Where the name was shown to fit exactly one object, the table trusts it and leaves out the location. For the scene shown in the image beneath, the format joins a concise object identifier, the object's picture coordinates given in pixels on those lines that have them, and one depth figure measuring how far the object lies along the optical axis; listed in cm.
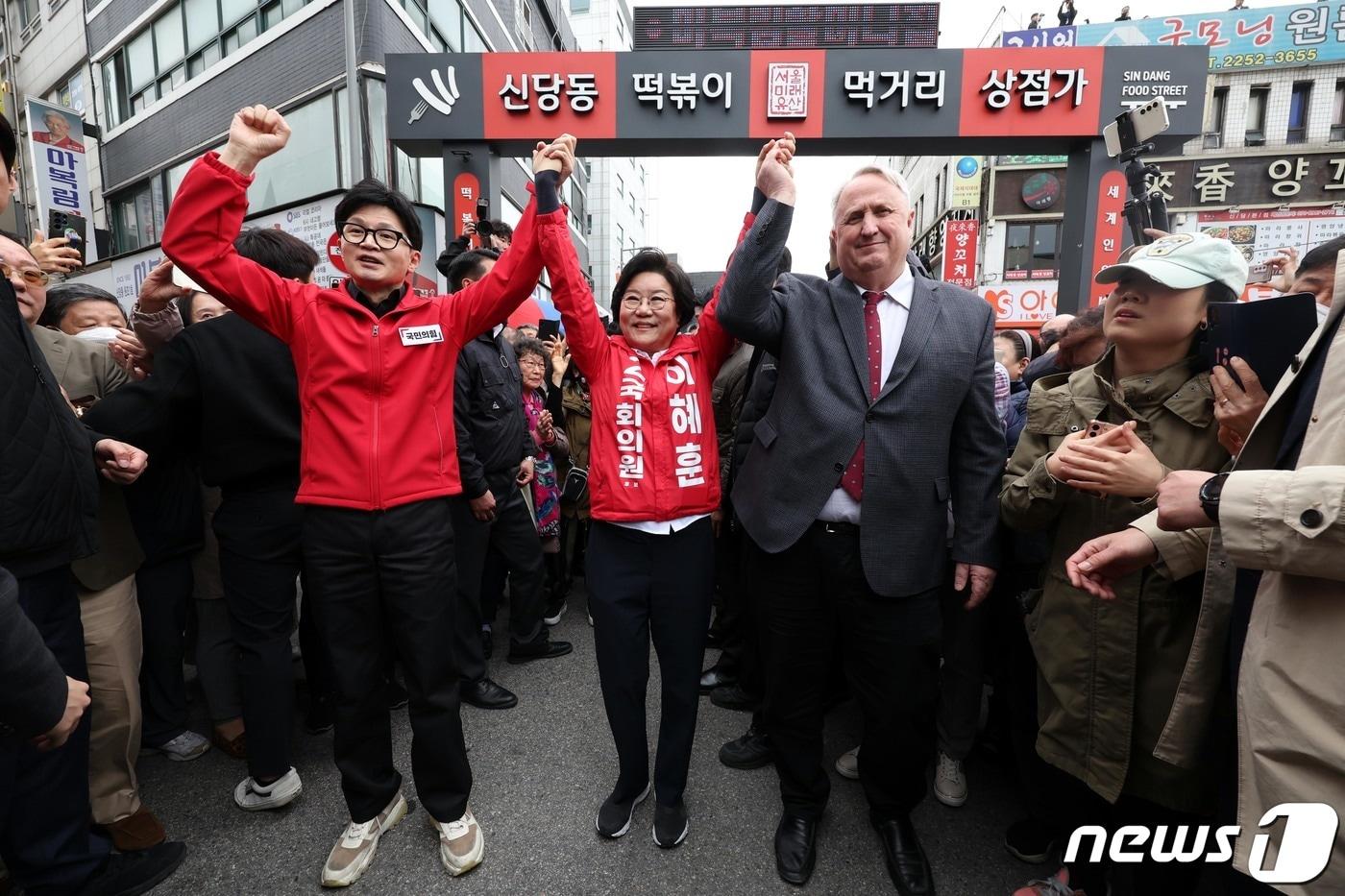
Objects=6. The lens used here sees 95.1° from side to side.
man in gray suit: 186
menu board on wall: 1834
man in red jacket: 190
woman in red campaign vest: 206
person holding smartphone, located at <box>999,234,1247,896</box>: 156
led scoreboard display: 1069
